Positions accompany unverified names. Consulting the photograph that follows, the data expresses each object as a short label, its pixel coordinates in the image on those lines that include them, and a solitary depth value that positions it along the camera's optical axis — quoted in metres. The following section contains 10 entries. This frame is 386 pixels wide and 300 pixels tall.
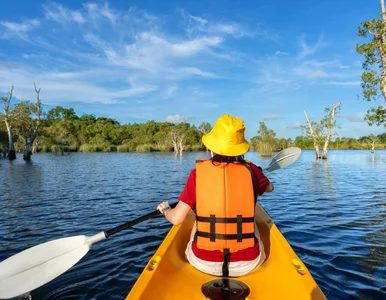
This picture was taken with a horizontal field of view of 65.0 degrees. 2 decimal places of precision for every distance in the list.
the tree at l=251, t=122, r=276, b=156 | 38.41
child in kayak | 2.54
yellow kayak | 2.39
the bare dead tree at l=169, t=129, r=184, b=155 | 58.64
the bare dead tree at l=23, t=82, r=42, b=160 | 30.06
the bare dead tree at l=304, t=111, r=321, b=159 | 33.88
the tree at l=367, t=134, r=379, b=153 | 54.67
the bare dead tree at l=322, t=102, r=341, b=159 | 32.78
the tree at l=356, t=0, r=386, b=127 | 13.86
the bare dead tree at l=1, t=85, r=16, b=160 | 30.41
